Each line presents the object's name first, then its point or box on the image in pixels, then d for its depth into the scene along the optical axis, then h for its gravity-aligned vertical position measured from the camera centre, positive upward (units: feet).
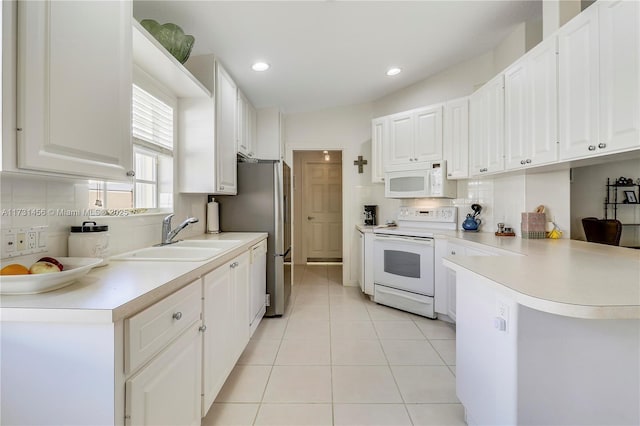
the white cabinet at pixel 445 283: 9.22 -2.27
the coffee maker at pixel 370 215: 13.57 -0.15
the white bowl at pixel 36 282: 2.88 -0.71
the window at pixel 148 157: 5.70 +1.32
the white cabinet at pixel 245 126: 10.37 +3.26
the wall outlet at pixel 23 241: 3.65 -0.38
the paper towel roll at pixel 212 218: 9.50 -0.20
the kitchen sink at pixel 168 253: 5.18 -0.81
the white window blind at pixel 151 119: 6.28 +2.13
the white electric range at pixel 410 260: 9.98 -1.70
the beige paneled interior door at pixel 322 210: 20.27 +0.11
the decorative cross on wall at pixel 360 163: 14.03 +2.34
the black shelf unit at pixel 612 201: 8.70 +0.34
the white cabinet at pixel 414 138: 10.82 +2.85
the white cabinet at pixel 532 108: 6.57 +2.52
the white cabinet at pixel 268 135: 13.12 +3.40
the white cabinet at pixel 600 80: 4.88 +2.42
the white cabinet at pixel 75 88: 2.98 +1.46
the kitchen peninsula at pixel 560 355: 3.61 -1.79
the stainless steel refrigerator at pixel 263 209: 9.82 +0.10
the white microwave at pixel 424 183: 10.75 +1.10
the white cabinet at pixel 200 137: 7.94 +2.02
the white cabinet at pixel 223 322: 4.94 -2.18
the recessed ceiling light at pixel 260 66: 9.15 +4.56
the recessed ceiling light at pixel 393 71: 10.75 +5.17
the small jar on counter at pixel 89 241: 4.44 -0.44
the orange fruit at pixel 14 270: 3.06 -0.62
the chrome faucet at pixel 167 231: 6.81 -0.44
